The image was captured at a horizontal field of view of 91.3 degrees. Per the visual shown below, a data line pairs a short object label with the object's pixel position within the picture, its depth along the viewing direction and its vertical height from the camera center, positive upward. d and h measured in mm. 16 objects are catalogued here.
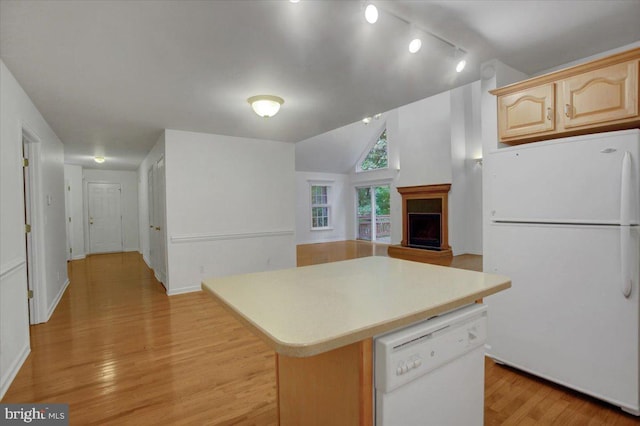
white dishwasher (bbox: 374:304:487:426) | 1004 -594
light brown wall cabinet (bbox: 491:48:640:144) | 1869 +687
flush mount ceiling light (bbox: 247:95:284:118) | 3189 +1082
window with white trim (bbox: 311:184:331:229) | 10555 +41
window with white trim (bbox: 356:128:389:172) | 9898 +1651
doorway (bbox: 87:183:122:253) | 8531 -161
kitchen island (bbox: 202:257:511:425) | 917 -355
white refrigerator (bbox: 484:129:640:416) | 1812 -374
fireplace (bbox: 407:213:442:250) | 7398 -596
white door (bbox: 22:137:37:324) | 3354 -9
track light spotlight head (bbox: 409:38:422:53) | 2094 +1093
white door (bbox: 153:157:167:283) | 4801 -152
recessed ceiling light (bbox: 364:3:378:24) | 1743 +1093
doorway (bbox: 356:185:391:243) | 10227 -225
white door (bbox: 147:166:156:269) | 5914 -133
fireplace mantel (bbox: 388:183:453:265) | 6991 -114
